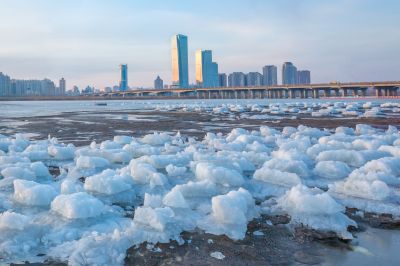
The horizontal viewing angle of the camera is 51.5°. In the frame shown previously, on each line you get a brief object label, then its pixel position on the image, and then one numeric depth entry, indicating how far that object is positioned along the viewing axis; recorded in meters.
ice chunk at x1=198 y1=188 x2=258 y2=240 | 5.20
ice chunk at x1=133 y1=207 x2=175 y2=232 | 5.15
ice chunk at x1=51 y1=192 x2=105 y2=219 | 5.57
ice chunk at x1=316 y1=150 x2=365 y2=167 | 9.55
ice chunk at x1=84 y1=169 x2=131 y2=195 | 6.87
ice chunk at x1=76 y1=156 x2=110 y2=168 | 9.19
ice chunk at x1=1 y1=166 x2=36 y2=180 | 7.95
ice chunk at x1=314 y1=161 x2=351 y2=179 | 8.35
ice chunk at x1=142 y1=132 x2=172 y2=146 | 13.56
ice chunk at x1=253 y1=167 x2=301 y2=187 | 7.52
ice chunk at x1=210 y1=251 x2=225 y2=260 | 4.43
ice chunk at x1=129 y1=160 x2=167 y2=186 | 7.50
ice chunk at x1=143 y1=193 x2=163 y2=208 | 5.93
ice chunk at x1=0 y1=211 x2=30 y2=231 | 5.04
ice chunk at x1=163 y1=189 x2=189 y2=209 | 6.05
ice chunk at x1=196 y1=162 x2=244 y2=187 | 7.43
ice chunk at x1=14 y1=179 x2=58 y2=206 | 6.27
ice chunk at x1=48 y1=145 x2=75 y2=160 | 10.71
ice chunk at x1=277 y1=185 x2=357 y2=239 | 5.25
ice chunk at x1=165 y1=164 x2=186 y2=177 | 8.34
